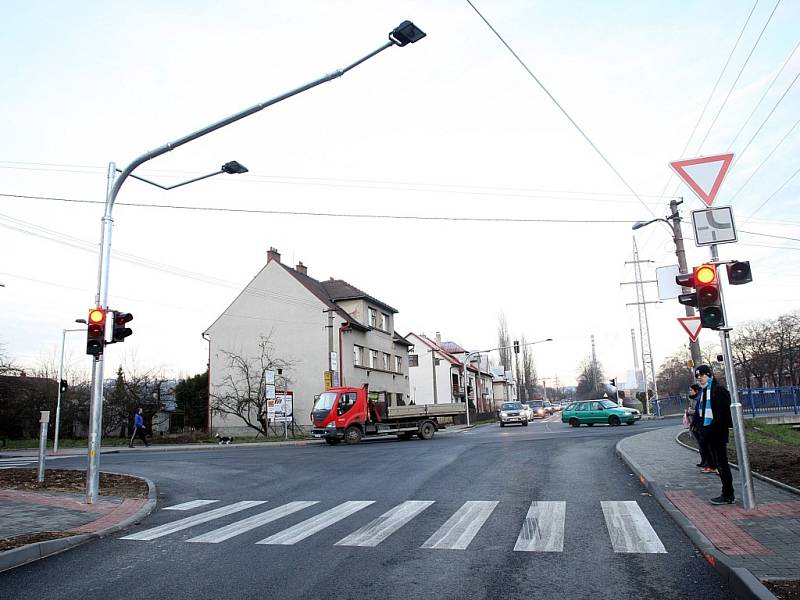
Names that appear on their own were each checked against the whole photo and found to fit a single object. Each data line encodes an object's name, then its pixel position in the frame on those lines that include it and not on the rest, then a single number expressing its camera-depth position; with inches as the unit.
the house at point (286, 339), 1492.4
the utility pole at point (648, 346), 1601.6
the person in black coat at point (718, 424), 313.4
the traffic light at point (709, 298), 318.7
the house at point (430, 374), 2701.8
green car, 1289.4
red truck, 1031.0
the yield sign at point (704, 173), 329.1
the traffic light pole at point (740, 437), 293.1
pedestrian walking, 1176.2
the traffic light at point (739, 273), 319.3
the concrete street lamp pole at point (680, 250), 624.1
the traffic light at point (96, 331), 422.0
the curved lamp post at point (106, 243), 386.3
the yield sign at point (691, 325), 536.7
